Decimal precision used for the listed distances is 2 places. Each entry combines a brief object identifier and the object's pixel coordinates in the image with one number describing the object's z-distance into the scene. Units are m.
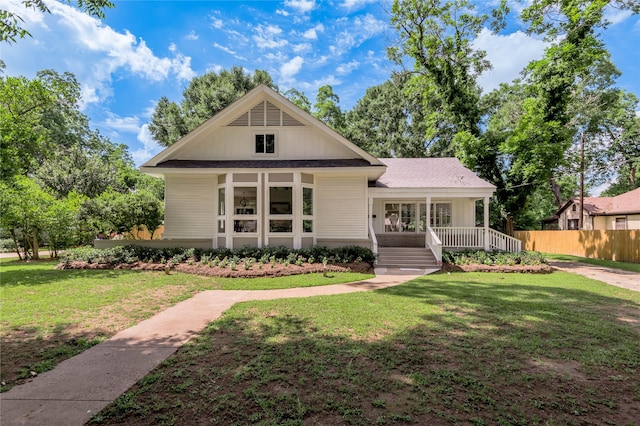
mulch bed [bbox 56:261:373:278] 10.05
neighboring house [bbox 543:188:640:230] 24.27
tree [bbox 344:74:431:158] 30.88
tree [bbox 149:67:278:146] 25.70
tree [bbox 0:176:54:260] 12.84
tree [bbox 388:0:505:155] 18.95
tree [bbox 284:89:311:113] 30.98
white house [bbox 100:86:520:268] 12.95
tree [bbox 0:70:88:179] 9.67
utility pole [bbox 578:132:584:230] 22.03
